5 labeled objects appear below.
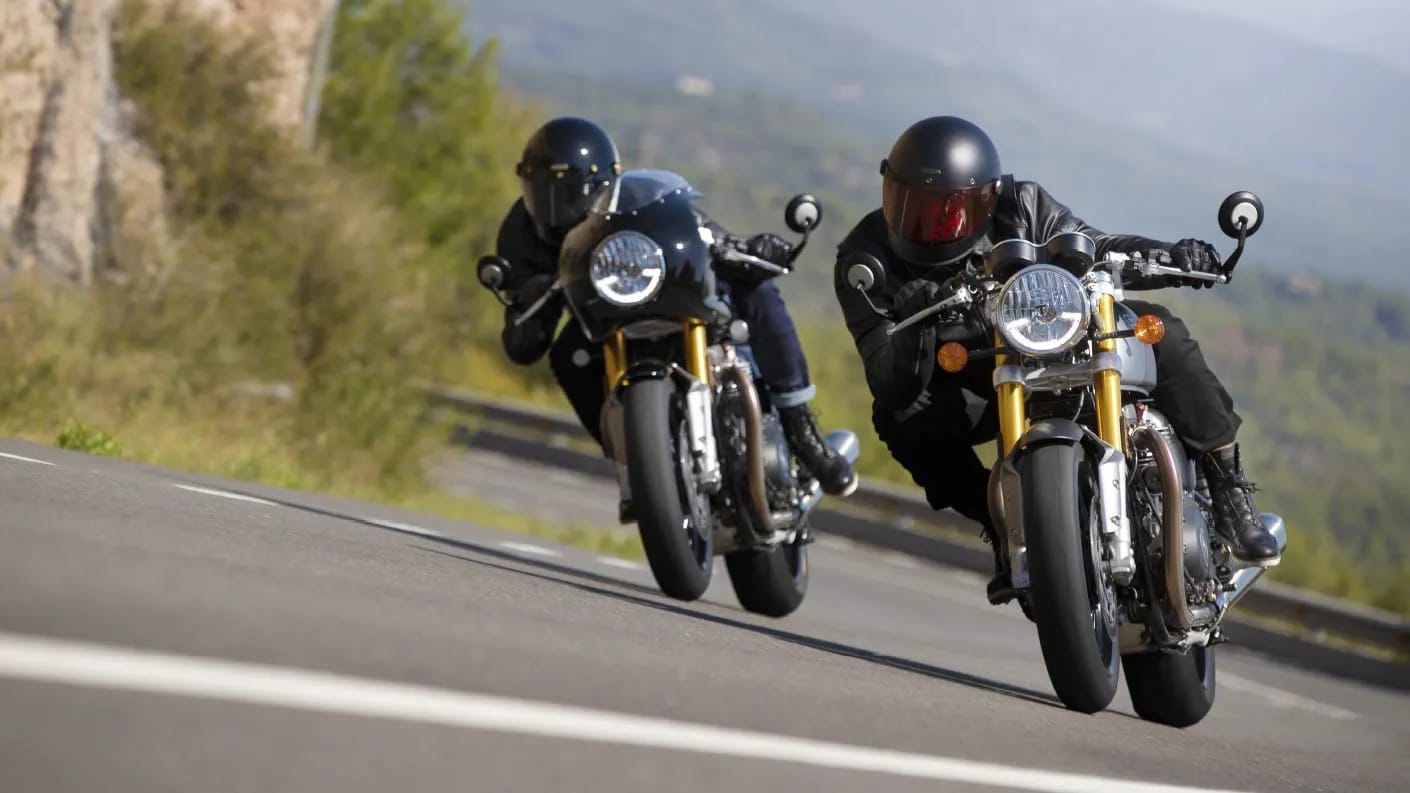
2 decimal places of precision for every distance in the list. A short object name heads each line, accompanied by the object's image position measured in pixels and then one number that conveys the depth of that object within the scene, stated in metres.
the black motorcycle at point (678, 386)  14.91
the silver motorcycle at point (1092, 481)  11.20
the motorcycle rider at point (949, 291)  12.70
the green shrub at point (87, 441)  20.92
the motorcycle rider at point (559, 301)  16.59
